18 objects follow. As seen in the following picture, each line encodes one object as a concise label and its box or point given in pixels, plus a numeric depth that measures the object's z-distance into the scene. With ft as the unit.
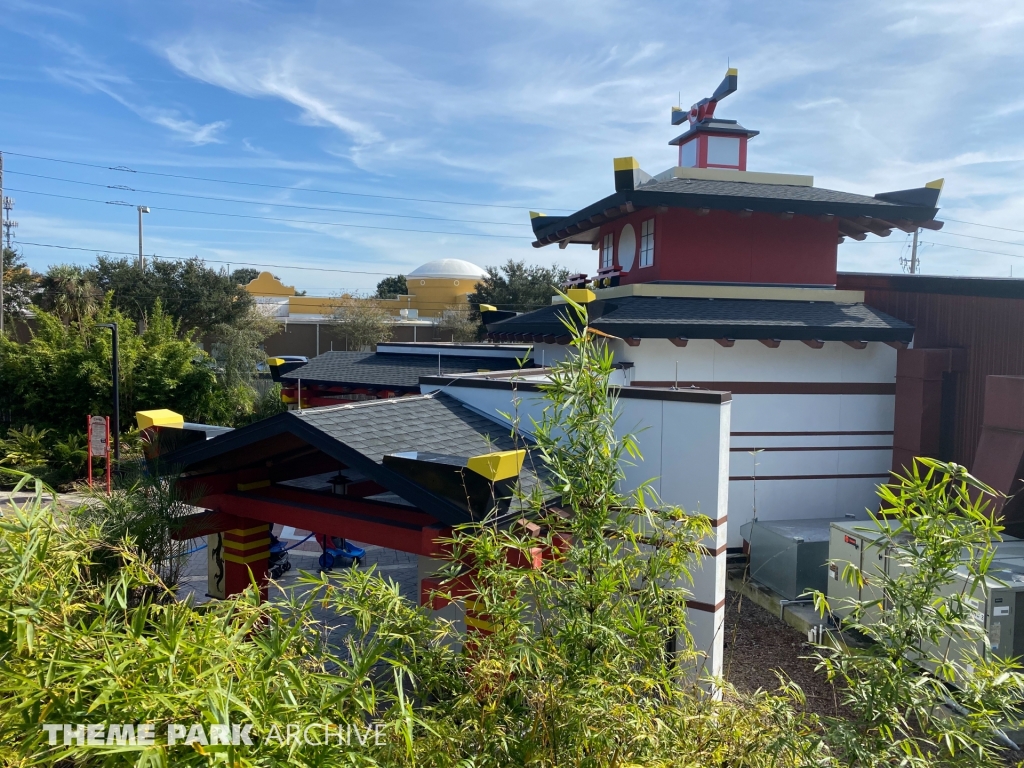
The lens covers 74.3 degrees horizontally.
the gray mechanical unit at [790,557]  28.78
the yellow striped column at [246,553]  24.45
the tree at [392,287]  195.48
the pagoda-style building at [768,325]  32.42
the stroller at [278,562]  34.45
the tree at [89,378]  55.06
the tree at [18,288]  97.71
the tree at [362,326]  118.62
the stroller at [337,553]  35.42
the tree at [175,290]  106.22
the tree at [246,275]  197.79
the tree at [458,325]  124.67
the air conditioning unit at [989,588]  21.02
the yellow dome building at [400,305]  125.18
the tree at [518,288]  128.36
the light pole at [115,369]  43.14
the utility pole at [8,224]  139.06
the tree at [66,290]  85.87
